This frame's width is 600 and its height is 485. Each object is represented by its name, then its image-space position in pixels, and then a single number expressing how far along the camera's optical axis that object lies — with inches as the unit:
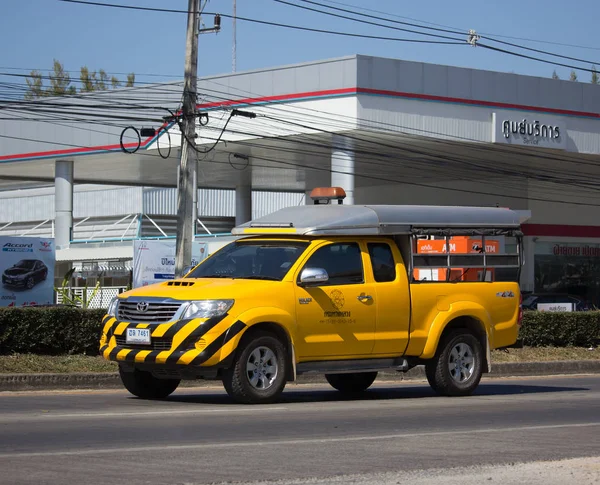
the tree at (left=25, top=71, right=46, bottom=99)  3343.8
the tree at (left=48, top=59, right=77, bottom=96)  2970.0
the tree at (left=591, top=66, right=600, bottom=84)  3628.2
